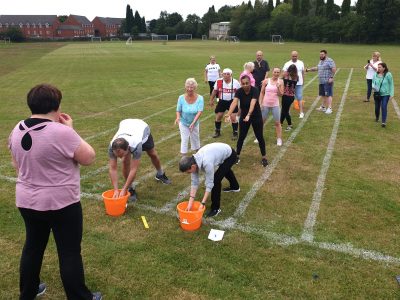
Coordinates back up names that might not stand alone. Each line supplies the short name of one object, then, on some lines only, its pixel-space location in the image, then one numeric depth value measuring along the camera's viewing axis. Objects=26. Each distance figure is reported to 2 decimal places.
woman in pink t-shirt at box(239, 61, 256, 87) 9.52
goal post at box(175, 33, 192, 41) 111.88
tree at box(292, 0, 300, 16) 88.12
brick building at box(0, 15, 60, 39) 129.88
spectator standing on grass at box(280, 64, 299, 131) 9.87
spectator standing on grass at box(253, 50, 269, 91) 11.88
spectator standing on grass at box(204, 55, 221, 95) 14.01
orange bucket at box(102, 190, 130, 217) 5.54
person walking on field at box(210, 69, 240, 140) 9.55
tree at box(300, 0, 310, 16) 86.44
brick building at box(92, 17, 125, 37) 145.75
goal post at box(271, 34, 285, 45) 80.72
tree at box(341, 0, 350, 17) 75.75
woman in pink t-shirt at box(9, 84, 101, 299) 3.05
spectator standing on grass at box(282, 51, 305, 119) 11.62
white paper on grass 5.04
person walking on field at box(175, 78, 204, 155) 7.22
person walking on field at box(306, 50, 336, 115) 12.07
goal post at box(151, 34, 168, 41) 107.49
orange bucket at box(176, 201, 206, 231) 5.11
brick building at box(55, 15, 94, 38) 134.25
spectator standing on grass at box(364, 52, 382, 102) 12.97
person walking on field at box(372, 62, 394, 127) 10.30
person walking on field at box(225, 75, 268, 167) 7.56
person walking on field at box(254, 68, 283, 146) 8.91
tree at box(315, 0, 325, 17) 81.00
